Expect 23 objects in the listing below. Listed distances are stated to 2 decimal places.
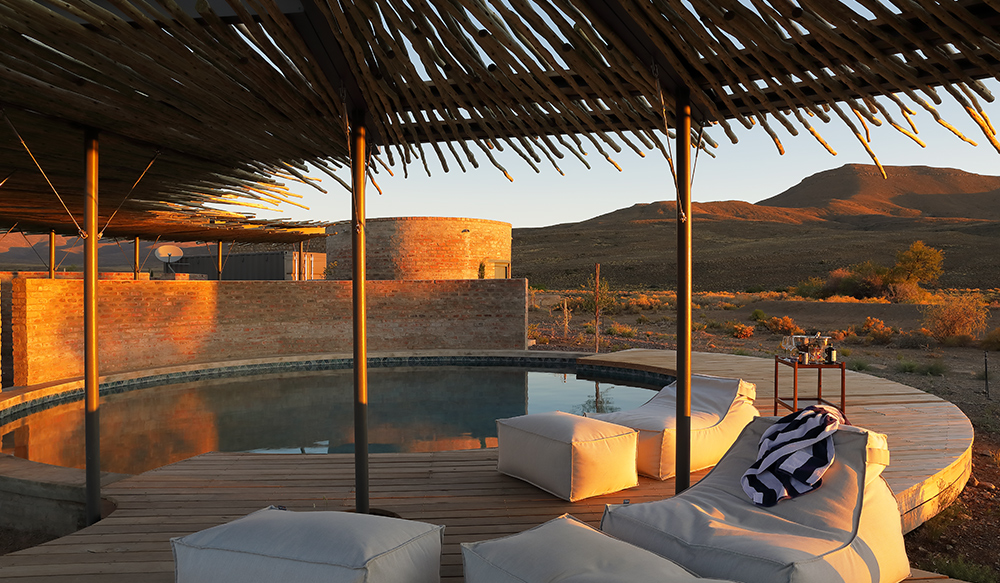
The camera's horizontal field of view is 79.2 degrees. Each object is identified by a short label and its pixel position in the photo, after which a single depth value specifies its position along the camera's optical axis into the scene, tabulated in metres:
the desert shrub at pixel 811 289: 26.67
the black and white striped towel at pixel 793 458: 2.81
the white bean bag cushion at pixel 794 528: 2.24
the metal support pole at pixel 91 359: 3.54
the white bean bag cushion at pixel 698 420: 4.28
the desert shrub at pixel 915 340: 13.40
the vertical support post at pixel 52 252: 11.97
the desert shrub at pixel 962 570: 3.17
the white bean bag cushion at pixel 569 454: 3.81
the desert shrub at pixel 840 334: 15.12
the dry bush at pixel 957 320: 13.52
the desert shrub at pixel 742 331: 16.00
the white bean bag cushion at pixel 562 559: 1.89
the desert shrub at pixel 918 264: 24.41
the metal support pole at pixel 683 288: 3.07
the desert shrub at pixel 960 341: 12.97
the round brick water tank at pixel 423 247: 18.83
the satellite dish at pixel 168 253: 15.27
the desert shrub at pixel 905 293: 20.92
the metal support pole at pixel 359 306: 3.33
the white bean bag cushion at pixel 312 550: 2.00
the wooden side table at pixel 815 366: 5.30
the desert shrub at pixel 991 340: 12.26
